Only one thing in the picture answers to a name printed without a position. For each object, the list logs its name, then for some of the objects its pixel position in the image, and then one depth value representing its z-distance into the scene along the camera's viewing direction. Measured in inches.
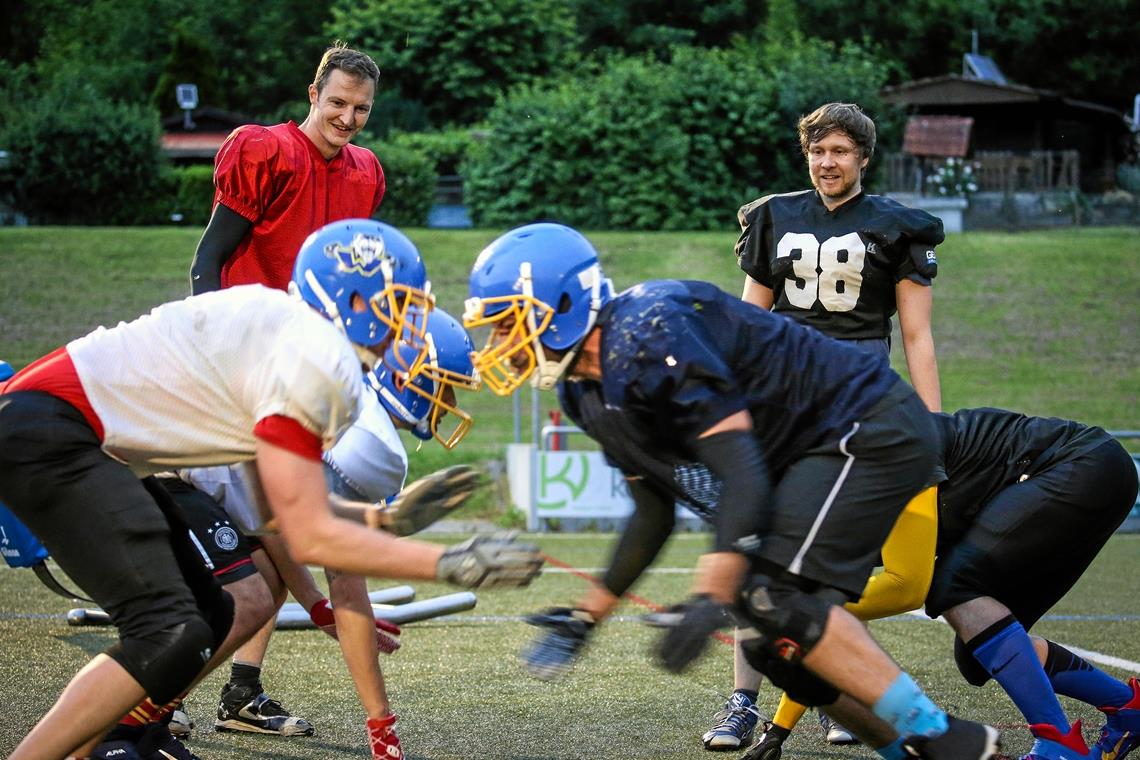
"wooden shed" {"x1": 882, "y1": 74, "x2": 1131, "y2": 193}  2765.7
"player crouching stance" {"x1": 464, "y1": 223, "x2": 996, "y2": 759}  225.0
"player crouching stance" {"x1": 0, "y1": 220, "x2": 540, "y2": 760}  223.9
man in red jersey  346.9
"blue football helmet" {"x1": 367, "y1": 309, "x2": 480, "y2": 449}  287.1
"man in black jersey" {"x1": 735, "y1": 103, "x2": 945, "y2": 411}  356.2
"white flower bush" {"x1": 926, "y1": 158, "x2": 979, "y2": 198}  2192.4
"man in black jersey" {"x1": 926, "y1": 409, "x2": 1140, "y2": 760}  296.0
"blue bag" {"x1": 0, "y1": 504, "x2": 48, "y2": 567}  440.1
